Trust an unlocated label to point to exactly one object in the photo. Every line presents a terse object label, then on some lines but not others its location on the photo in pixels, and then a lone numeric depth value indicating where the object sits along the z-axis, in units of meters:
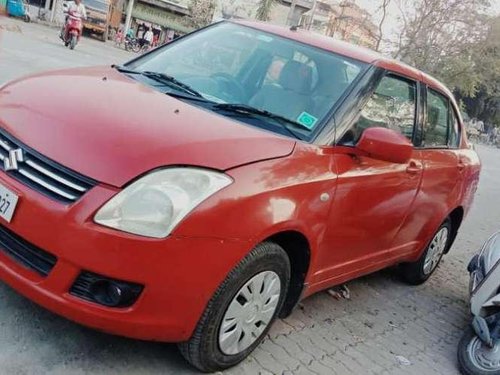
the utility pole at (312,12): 44.11
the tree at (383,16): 24.78
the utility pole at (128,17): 32.25
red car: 2.45
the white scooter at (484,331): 3.66
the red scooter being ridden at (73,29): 19.73
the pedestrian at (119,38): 32.78
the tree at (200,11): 38.09
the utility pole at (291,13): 42.17
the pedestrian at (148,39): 32.91
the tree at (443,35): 26.05
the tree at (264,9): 39.12
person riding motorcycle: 20.16
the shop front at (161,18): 39.91
